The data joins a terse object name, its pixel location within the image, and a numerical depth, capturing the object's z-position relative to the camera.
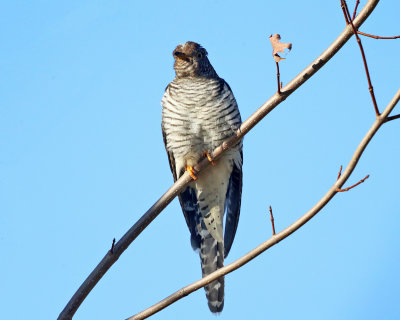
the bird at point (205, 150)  10.00
